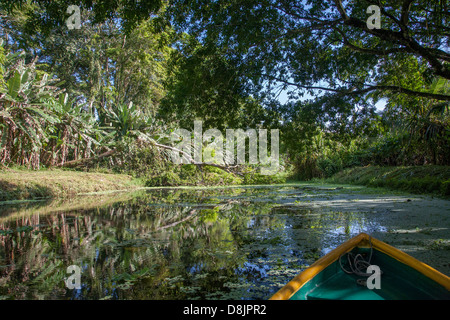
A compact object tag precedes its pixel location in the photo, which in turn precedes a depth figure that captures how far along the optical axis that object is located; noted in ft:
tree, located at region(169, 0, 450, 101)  14.02
